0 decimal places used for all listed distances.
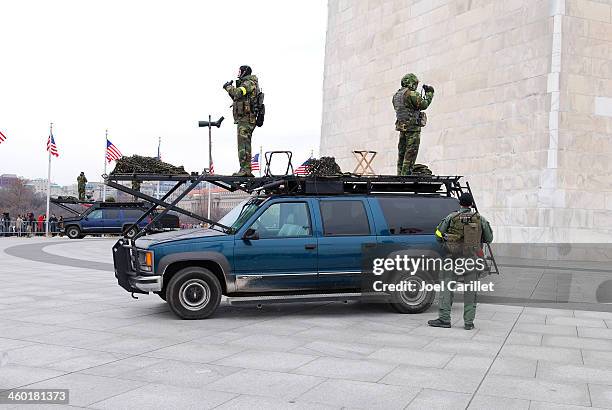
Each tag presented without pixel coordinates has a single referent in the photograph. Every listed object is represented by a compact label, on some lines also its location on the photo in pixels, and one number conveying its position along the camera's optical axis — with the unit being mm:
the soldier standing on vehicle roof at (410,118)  12875
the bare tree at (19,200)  109375
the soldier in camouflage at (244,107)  10969
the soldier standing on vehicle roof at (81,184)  40000
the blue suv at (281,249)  8484
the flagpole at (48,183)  36825
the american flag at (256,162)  32425
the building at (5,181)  115044
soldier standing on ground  8312
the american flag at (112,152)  36000
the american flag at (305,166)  11913
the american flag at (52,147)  37938
